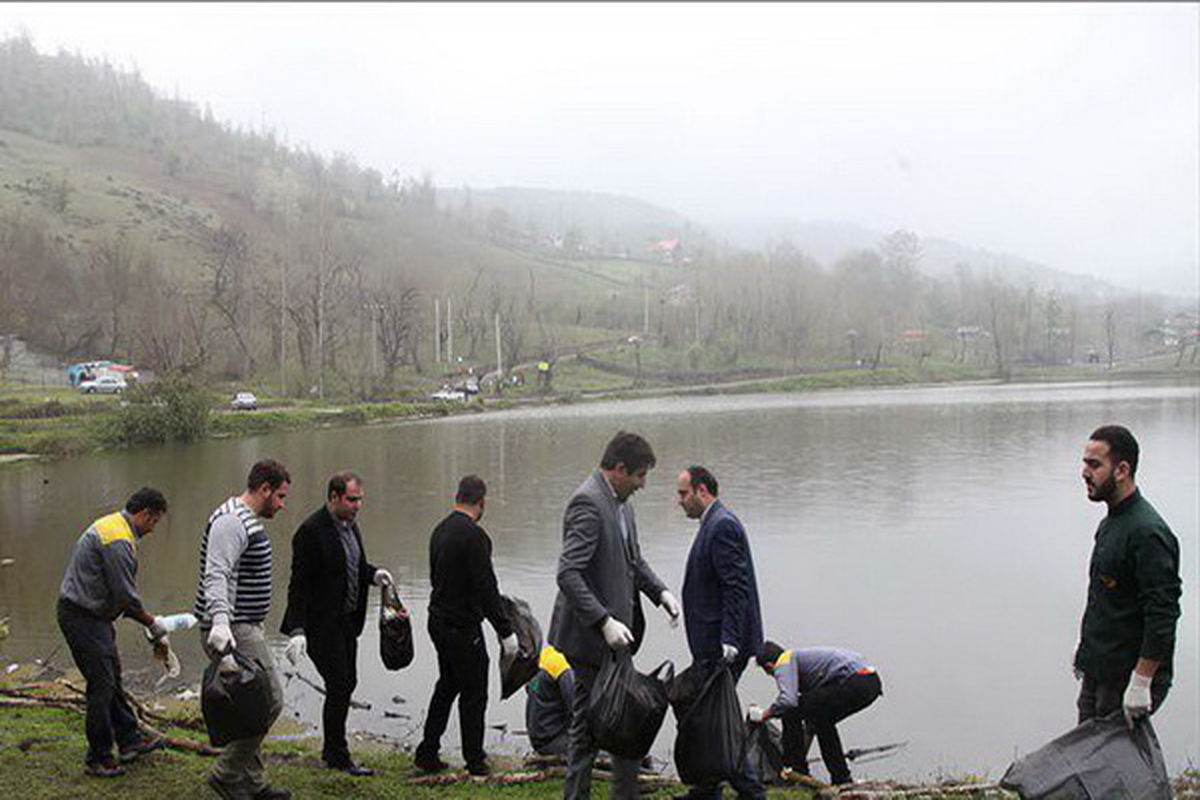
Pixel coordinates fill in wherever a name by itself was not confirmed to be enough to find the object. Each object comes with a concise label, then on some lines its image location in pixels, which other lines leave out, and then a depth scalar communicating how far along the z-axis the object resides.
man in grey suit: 5.32
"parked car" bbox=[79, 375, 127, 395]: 50.40
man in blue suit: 5.46
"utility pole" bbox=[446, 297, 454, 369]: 93.34
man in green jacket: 4.71
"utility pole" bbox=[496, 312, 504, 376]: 83.31
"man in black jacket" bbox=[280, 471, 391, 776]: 6.07
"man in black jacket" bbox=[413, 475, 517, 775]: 5.95
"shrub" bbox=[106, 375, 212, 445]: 37.22
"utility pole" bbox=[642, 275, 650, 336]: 115.57
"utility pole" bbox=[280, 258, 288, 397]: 73.61
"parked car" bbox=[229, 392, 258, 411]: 49.47
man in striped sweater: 5.19
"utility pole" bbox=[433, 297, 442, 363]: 91.07
